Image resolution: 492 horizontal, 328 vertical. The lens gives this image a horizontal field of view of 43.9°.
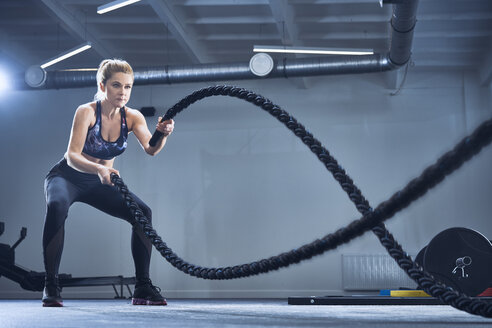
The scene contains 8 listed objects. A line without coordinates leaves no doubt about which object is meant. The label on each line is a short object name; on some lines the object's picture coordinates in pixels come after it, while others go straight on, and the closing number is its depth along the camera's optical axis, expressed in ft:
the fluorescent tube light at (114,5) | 19.69
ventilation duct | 24.48
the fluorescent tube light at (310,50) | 22.58
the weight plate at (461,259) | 12.52
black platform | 13.94
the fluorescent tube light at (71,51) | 23.96
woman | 11.27
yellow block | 16.03
